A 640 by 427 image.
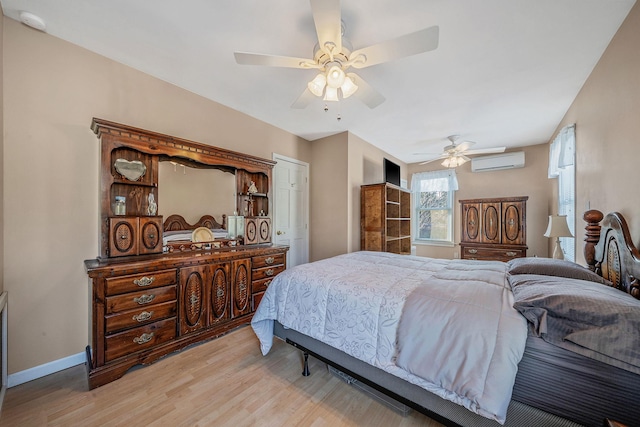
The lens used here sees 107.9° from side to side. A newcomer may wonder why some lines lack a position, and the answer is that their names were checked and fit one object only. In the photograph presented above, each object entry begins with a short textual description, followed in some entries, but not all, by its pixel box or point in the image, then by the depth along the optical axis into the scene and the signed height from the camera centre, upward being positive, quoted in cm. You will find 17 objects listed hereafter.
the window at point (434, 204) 536 +23
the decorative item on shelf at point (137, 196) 231 +18
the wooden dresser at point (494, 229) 391 -26
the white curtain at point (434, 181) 522 +77
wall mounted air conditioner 447 +104
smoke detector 169 +145
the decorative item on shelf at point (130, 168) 215 +44
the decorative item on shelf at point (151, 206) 234 +8
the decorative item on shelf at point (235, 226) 302 -15
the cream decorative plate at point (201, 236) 266 -25
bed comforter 107 -63
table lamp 265 -18
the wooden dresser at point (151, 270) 180 -52
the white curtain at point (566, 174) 271 +54
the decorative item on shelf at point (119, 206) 215 +8
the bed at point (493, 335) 98 -63
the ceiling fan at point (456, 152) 377 +104
